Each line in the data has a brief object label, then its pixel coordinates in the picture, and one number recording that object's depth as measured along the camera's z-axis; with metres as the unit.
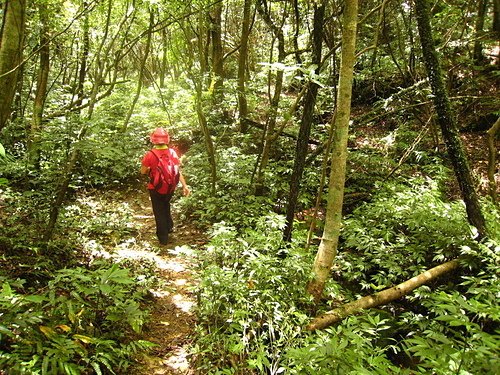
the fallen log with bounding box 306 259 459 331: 3.86
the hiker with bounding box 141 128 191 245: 6.28
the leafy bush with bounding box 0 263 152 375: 2.72
